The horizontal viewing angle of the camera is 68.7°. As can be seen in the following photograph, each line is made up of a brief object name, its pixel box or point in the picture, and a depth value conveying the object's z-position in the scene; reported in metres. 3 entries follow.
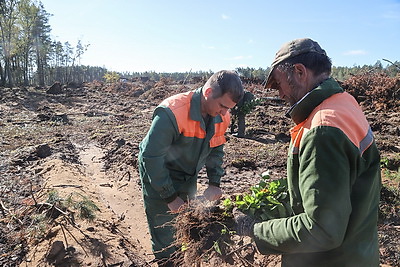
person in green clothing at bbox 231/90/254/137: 9.50
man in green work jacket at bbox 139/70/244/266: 2.25
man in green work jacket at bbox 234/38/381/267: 1.09
